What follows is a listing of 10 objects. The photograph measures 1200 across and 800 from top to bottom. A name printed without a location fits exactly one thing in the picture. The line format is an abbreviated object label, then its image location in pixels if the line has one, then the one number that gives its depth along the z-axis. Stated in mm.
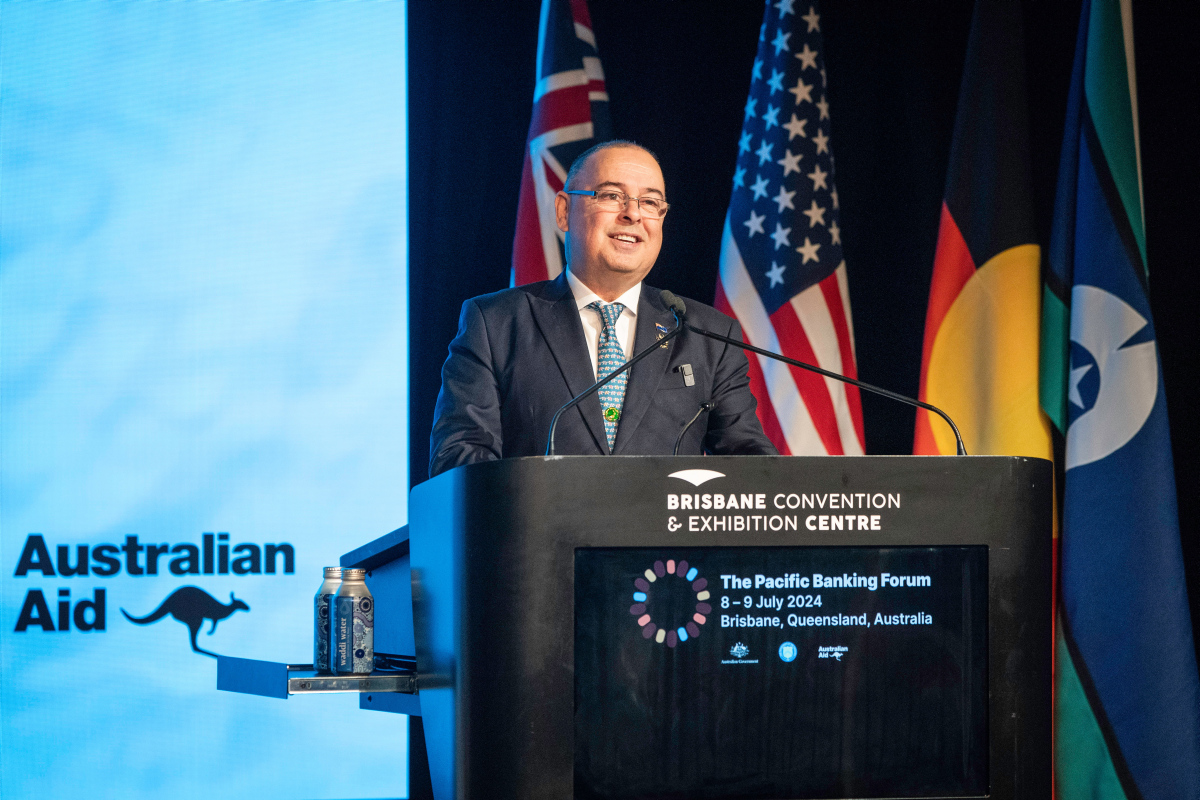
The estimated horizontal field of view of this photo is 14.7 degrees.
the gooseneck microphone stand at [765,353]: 7338
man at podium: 7836
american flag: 10053
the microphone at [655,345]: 7237
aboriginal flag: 9906
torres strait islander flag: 9126
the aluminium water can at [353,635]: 7501
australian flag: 9977
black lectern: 7117
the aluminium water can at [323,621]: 7544
